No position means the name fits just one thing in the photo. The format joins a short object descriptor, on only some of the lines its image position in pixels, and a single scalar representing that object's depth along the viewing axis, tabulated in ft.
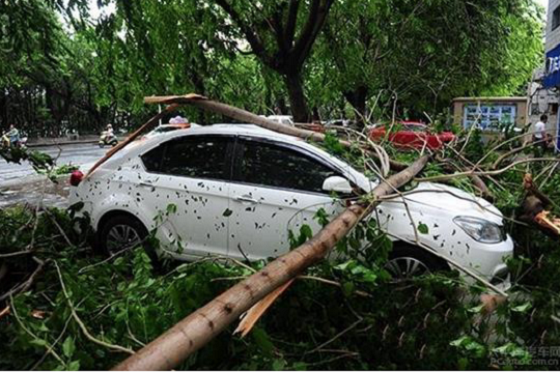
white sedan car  13.01
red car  18.44
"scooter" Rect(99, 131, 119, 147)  89.76
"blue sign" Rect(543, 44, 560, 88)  41.81
